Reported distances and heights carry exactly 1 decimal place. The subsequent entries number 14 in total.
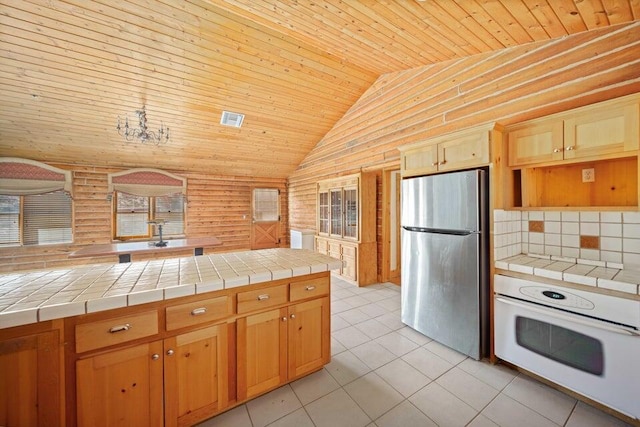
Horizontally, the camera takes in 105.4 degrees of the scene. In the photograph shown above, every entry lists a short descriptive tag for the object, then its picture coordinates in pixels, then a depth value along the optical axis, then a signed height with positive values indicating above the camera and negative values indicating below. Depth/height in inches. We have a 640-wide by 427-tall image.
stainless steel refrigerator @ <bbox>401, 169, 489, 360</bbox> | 83.5 -17.5
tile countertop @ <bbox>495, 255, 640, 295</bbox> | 60.3 -17.4
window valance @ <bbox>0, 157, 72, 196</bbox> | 175.3 +28.8
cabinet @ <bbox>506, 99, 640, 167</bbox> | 64.0 +22.3
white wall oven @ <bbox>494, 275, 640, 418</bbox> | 58.6 -35.3
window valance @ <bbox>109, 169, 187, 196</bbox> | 211.2 +29.3
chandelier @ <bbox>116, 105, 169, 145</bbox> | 126.0 +55.2
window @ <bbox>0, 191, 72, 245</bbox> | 180.7 -2.3
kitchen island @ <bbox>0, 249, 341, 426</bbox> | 44.9 -27.4
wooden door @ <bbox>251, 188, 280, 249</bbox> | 275.0 -5.4
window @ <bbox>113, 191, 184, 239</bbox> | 217.2 +0.6
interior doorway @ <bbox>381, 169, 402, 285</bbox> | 164.9 -9.5
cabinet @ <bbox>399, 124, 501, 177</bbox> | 84.3 +23.3
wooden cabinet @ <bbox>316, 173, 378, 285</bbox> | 162.6 -7.6
